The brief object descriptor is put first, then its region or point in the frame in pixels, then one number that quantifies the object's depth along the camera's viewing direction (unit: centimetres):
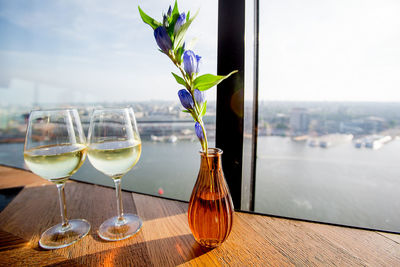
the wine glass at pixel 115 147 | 41
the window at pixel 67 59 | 130
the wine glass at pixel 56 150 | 39
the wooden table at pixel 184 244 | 35
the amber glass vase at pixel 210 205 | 37
